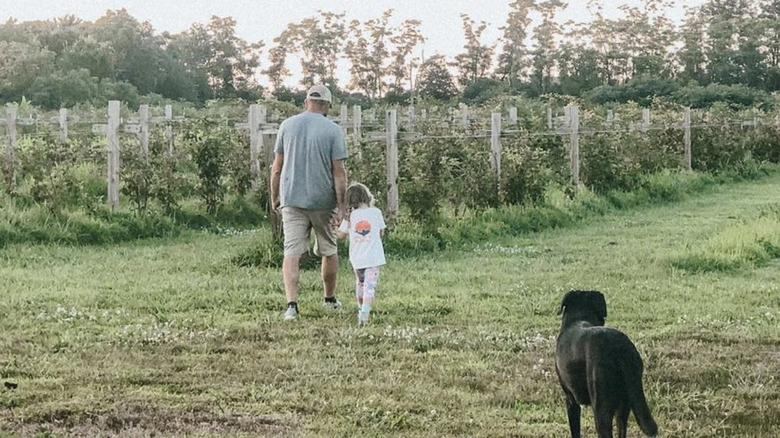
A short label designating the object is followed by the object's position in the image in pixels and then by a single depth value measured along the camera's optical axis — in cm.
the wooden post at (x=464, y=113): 3034
